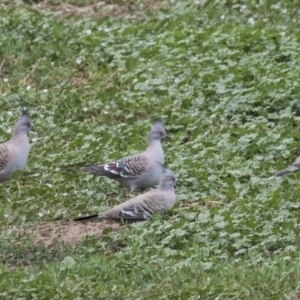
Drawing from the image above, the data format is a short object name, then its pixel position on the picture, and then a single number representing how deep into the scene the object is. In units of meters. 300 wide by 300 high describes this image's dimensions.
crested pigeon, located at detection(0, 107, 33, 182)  20.84
